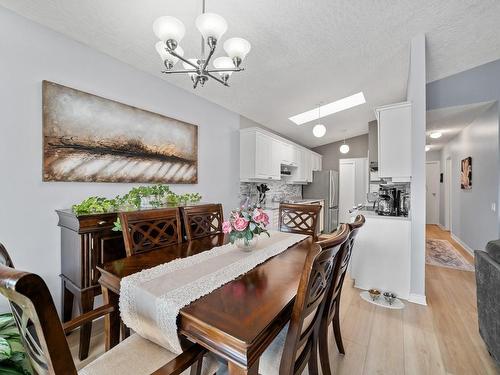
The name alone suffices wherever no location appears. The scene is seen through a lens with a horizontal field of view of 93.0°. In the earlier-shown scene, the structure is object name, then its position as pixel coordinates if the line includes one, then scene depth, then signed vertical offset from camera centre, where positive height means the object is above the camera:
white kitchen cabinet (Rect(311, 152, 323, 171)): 6.66 +0.76
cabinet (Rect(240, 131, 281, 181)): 4.05 +0.55
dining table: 0.79 -0.48
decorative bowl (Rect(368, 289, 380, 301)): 2.56 -1.16
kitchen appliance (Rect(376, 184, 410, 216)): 3.03 -0.22
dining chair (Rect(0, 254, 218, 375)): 0.53 -0.47
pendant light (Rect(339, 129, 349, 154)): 6.04 +1.00
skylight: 4.39 +1.56
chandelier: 1.35 +0.90
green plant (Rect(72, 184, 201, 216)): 1.85 -0.13
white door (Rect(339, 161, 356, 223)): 6.59 +0.00
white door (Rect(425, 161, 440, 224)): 7.00 -0.11
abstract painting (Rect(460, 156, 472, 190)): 4.34 +0.27
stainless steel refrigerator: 6.29 -0.14
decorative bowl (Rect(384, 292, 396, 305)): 2.51 -1.18
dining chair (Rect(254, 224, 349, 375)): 0.89 -0.55
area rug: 3.62 -1.19
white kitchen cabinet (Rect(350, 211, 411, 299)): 2.63 -0.78
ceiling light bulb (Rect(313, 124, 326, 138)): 4.26 +1.03
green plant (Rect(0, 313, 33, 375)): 1.11 -0.84
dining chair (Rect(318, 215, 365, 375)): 1.29 -0.64
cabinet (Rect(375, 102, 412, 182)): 2.73 +0.55
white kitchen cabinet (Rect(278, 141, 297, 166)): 4.88 +0.71
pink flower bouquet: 1.51 -0.24
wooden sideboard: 1.75 -0.51
